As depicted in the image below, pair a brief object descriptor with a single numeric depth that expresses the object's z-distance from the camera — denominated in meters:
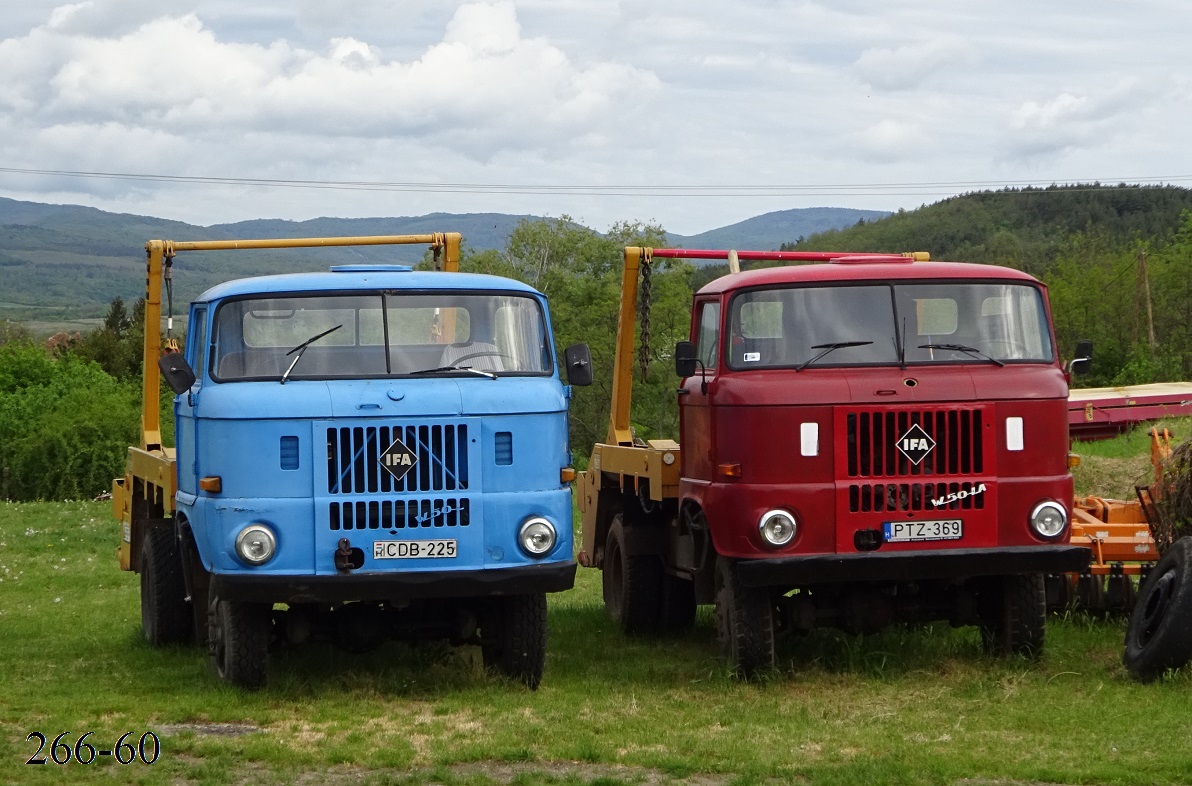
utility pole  55.69
